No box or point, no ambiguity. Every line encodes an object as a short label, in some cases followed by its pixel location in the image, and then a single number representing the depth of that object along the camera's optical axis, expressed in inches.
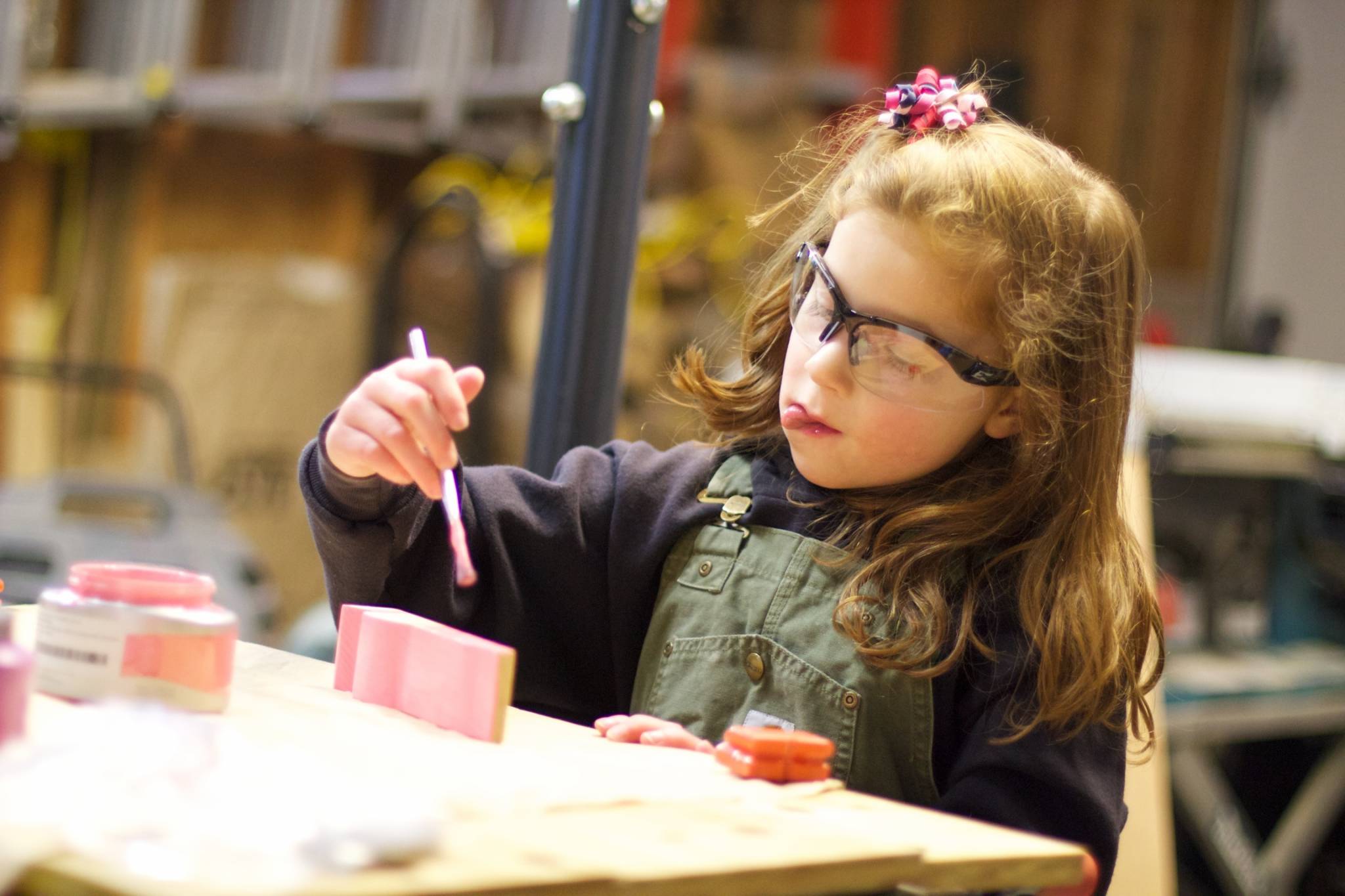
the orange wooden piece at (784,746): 58.2
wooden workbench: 51.5
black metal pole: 73.6
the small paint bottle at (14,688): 54.4
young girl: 64.7
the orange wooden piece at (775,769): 58.2
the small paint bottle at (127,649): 57.3
